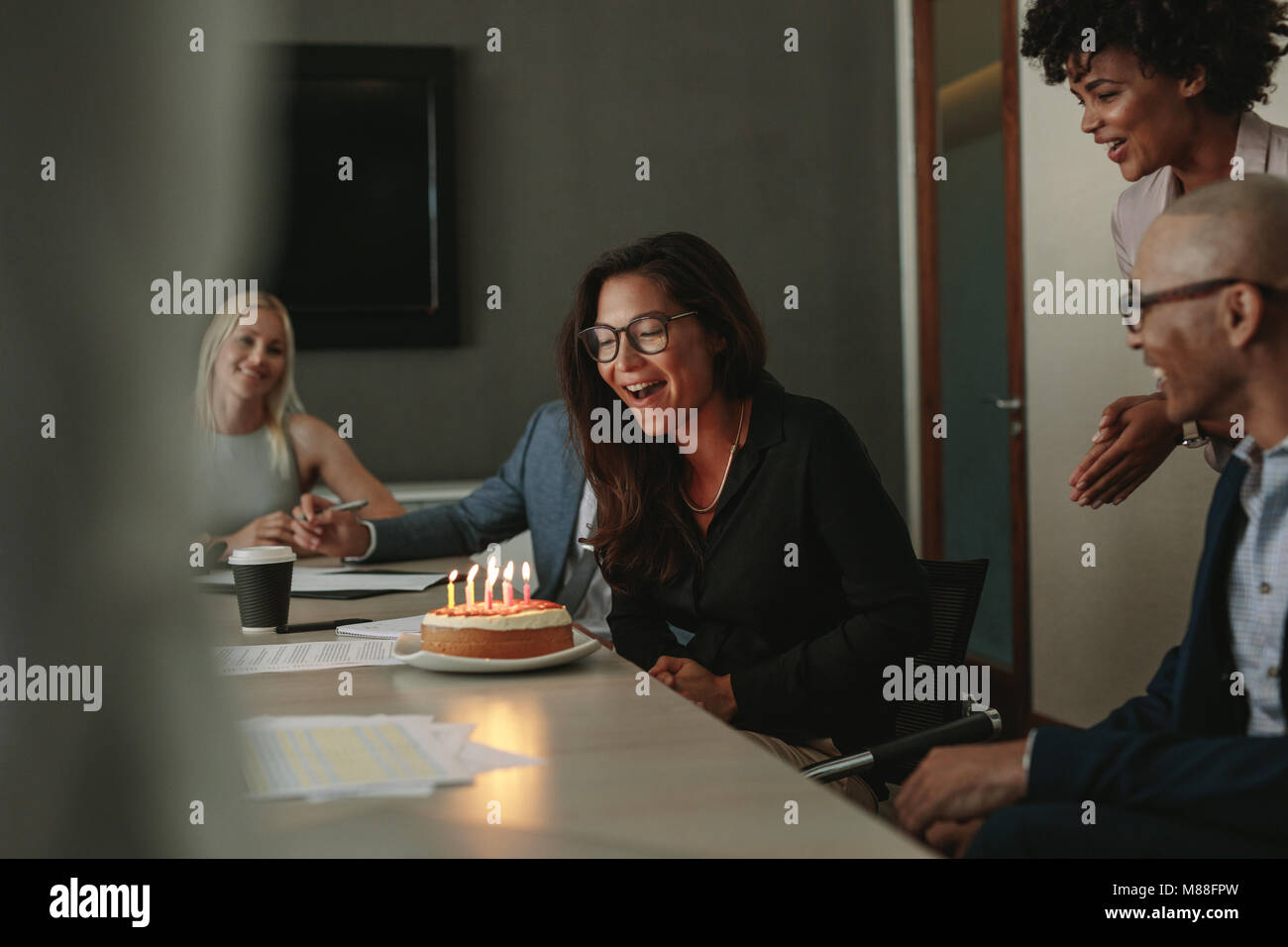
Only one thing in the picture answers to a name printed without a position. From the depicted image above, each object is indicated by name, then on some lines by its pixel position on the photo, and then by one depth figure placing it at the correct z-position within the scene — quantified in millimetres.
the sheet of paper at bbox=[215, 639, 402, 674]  1452
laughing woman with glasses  1643
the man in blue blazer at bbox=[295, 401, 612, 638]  2441
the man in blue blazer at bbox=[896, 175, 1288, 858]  966
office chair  1636
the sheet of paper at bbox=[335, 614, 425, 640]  1686
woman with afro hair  1845
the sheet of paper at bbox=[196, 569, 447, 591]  2137
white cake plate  1364
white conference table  775
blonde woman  2375
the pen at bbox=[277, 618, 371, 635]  1749
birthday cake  1387
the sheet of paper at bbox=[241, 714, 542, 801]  906
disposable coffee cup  1673
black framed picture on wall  3727
